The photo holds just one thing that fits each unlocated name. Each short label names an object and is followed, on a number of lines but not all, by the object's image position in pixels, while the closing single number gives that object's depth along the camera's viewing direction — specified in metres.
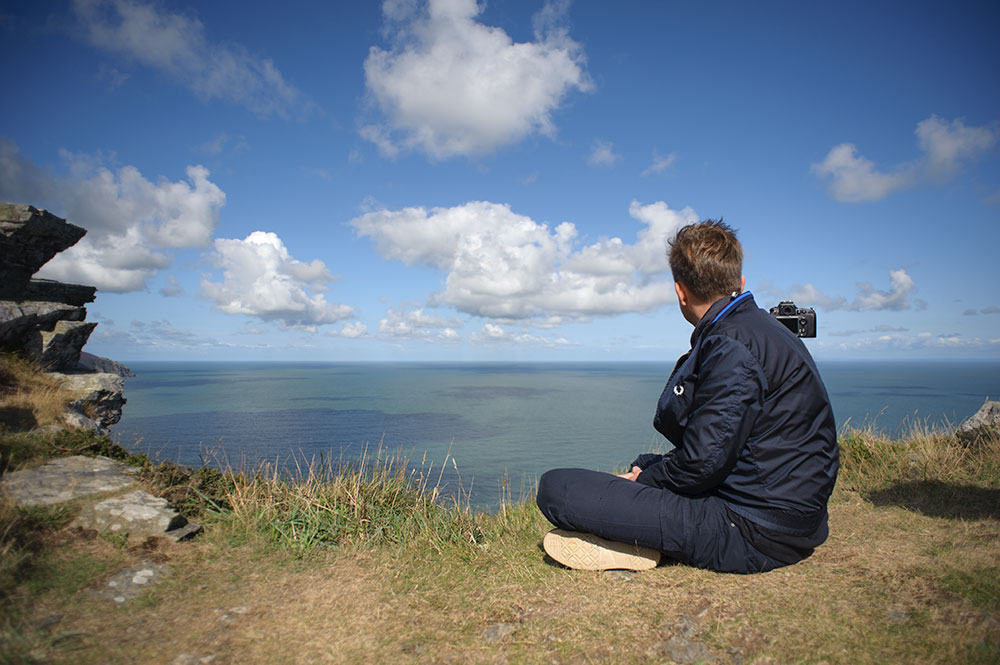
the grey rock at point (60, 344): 9.40
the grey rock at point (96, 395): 9.12
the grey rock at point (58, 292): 10.65
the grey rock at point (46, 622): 2.67
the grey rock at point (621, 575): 3.36
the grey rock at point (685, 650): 2.52
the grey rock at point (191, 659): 2.53
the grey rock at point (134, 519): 3.92
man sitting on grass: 2.78
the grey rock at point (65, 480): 4.15
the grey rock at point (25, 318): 9.00
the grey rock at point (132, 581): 3.15
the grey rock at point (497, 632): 2.80
